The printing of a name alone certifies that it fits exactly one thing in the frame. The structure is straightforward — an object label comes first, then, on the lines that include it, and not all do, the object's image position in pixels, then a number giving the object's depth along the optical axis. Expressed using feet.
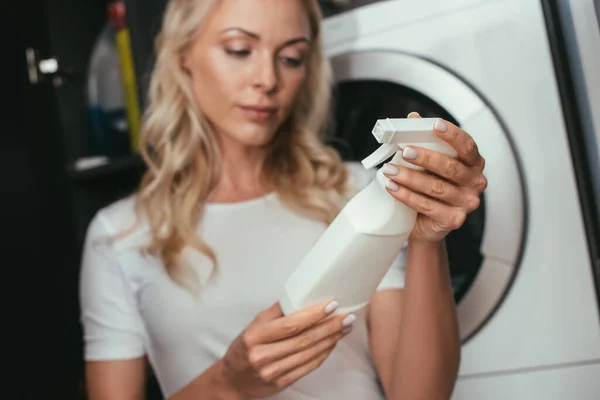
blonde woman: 2.53
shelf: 3.59
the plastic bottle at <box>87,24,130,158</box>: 3.91
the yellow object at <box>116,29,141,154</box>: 3.73
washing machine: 2.31
